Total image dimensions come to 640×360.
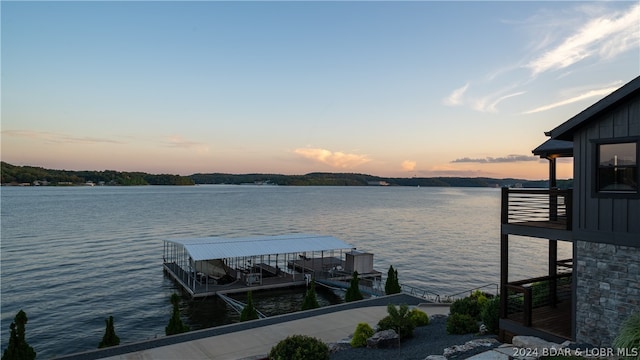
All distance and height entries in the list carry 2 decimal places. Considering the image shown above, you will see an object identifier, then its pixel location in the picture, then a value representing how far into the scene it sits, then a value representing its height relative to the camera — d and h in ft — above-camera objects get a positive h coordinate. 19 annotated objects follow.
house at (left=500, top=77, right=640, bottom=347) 26.07 -2.71
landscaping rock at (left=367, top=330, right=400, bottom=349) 36.04 -14.34
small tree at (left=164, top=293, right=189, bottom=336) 47.16 -17.23
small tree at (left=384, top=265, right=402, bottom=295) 69.26 -17.89
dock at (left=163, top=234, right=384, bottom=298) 83.03 -20.82
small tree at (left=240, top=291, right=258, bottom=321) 52.85 -17.56
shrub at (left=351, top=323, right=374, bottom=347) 37.52 -14.50
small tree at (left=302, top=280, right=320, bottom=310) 58.54 -17.68
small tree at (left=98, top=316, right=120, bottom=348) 43.99 -17.42
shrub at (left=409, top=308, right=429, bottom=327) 42.88 -14.59
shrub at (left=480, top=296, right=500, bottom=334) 35.45 -11.80
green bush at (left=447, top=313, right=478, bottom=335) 37.32 -13.25
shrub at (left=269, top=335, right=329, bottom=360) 31.45 -13.43
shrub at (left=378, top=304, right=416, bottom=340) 38.45 -13.59
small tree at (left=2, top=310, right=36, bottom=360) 38.51 -16.25
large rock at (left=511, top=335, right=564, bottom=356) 26.79 -11.47
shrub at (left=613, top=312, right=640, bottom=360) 21.29 -8.19
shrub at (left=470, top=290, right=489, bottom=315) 41.78 -12.84
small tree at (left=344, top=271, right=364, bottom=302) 65.77 -18.37
